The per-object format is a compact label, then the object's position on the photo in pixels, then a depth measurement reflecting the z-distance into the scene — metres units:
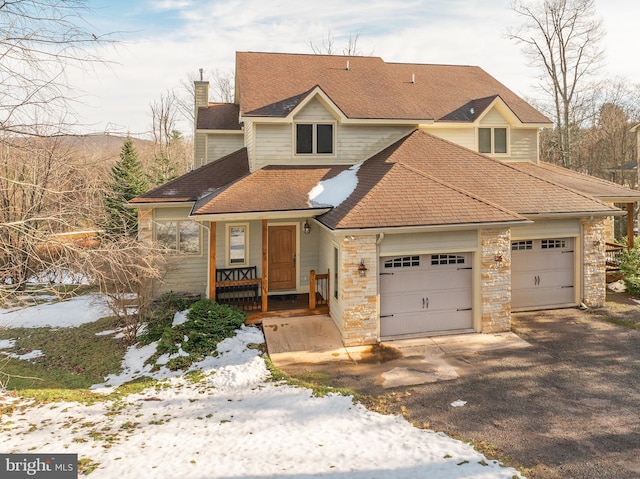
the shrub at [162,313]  11.43
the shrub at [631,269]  13.69
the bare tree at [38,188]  4.84
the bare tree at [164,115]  43.47
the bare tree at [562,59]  25.50
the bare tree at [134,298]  11.02
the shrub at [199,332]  9.69
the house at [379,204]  10.46
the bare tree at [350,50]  33.38
